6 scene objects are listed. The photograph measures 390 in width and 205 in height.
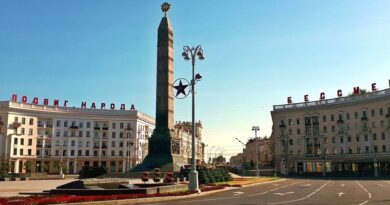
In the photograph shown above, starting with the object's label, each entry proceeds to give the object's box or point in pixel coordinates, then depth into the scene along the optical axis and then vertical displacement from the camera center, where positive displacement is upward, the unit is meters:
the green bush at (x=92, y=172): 55.69 -2.51
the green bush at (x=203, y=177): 36.23 -2.20
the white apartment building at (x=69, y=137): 99.38 +4.30
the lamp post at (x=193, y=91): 26.30 +4.15
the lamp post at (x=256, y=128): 74.55 +4.41
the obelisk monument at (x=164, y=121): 48.44 +3.93
